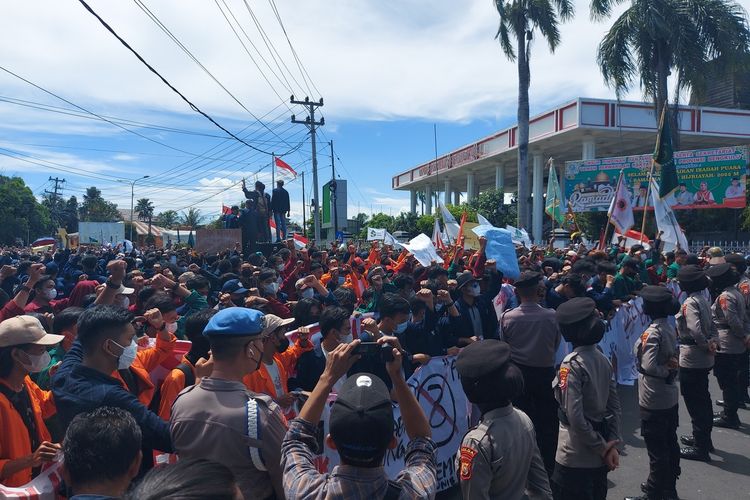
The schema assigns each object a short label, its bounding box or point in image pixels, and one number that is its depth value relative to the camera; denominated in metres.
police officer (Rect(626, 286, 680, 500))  4.34
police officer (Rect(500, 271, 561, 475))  4.47
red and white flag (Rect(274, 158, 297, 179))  25.49
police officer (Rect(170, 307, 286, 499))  2.13
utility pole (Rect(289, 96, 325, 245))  26.36
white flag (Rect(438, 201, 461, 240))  13.02
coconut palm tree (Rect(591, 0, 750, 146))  22.00
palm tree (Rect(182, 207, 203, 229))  92.56
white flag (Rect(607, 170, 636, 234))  12.63
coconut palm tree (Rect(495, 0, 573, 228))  23.00
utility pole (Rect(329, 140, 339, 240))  26.56
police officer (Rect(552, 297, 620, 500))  3.27
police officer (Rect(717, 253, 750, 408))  6.48
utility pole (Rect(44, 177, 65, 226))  79.81
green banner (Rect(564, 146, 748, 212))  22.05
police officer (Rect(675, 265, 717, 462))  5.31
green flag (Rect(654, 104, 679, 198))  12.74
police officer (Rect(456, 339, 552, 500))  2.44
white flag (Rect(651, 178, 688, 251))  12.53
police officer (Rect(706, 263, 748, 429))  6.04
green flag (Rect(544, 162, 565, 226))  17.91
